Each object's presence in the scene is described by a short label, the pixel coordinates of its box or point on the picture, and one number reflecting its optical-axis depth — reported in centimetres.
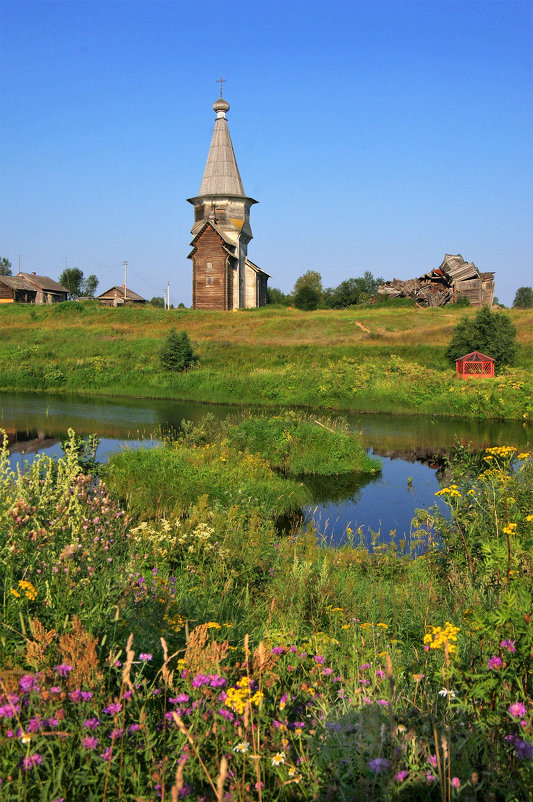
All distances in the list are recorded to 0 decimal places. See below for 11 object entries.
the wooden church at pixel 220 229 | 5056
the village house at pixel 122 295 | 7975
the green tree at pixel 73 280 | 10256
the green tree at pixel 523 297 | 10404
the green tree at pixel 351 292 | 7056
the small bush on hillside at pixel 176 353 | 3262
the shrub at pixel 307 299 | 6538
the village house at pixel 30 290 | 6669
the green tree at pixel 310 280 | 9802
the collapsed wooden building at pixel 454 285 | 5700
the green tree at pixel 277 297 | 8081
